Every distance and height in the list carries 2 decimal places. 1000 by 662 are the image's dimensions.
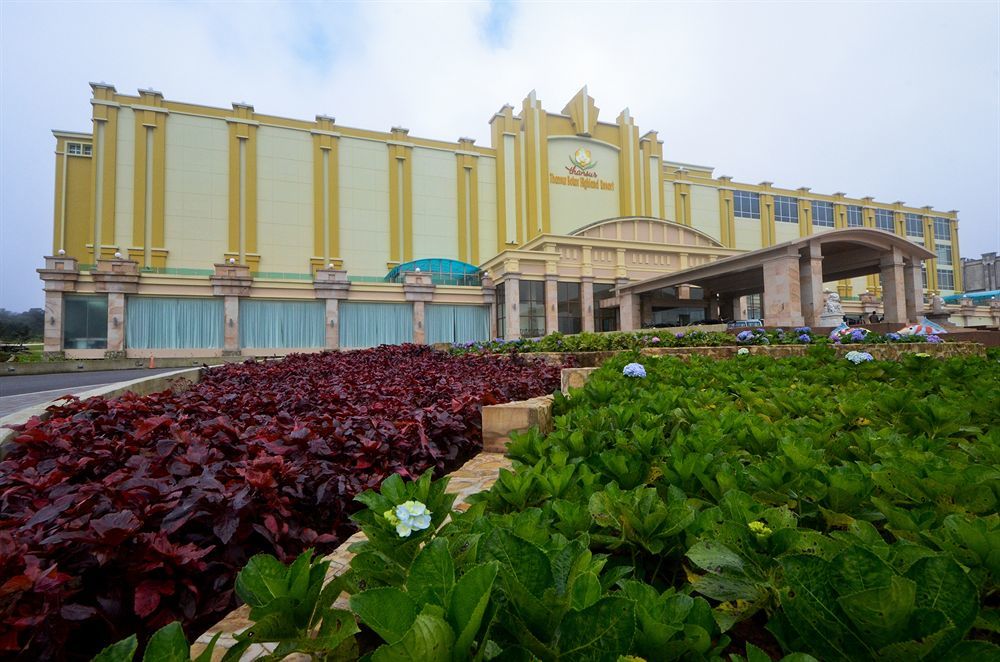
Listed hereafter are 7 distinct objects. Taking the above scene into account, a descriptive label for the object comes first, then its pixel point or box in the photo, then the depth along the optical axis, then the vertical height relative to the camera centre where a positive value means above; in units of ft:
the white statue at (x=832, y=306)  56.75 +4.12
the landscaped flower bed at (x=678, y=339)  28.94 +0.10
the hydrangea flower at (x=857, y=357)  14.29 -0.56
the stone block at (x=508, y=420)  10.77 -1.79
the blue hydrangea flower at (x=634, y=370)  14.01 -0.83
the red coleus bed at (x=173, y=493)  4.92 -2.03
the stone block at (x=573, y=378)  17.62 -1.31
